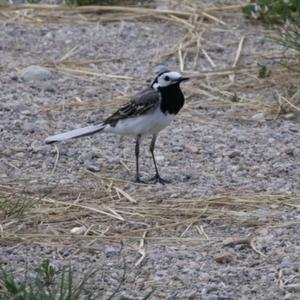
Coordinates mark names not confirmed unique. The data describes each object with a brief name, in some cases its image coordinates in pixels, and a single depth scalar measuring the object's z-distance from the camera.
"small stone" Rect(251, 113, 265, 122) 17.39
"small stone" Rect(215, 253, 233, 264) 12.10
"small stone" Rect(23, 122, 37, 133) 16.61
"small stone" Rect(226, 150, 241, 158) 15.73
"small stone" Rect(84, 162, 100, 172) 15.15
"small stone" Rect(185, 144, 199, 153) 15.97
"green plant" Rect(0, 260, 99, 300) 9.91
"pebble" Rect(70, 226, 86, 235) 12.97
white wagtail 14.80
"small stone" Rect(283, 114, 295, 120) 17.44
